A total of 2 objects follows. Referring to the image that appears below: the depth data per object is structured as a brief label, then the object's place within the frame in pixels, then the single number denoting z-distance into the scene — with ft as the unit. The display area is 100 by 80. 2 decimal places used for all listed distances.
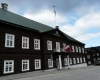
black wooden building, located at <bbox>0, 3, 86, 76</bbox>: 35.65
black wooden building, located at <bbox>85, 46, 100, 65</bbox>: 142.69
